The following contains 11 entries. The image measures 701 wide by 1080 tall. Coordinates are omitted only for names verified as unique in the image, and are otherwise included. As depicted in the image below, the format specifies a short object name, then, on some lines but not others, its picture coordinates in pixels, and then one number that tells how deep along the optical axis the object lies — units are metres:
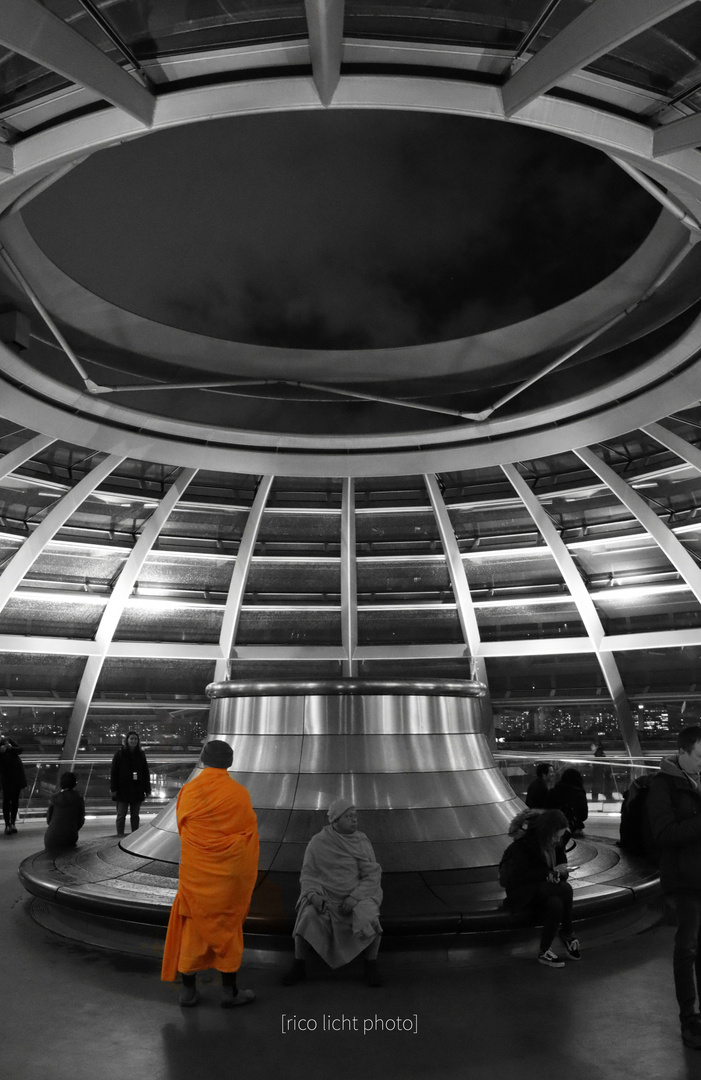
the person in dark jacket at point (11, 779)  16.31
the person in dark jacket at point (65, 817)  11.36
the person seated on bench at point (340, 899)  6.79
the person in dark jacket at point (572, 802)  10.70
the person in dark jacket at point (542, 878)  7.36
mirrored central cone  9.68
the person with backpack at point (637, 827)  10.96
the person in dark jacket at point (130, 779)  15.12
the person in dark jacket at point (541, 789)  11.19
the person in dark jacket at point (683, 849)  5.48
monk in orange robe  6.26
